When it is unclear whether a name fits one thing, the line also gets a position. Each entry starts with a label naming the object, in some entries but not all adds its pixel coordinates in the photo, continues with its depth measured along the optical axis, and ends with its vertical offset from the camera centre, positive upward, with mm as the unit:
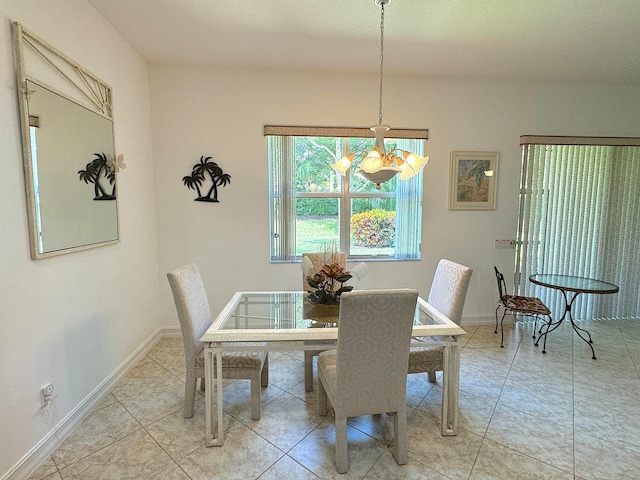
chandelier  1785 +263
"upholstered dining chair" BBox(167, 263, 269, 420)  1928 -914
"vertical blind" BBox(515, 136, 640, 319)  3650 -24
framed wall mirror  1698 +359
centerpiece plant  2180 -516
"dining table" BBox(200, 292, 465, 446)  1779 -710
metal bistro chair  3089 -956
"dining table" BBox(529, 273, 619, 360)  2963 -728
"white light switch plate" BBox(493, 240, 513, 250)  3733 -392
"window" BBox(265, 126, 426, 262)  3486 +64
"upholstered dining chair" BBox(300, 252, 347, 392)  2426 -501
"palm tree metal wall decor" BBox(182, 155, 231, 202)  3322 +316
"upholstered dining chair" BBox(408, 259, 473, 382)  2076 -668
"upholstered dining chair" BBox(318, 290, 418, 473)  1507 -748
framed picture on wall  3604 +331
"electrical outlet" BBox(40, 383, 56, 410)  1762 -1048
